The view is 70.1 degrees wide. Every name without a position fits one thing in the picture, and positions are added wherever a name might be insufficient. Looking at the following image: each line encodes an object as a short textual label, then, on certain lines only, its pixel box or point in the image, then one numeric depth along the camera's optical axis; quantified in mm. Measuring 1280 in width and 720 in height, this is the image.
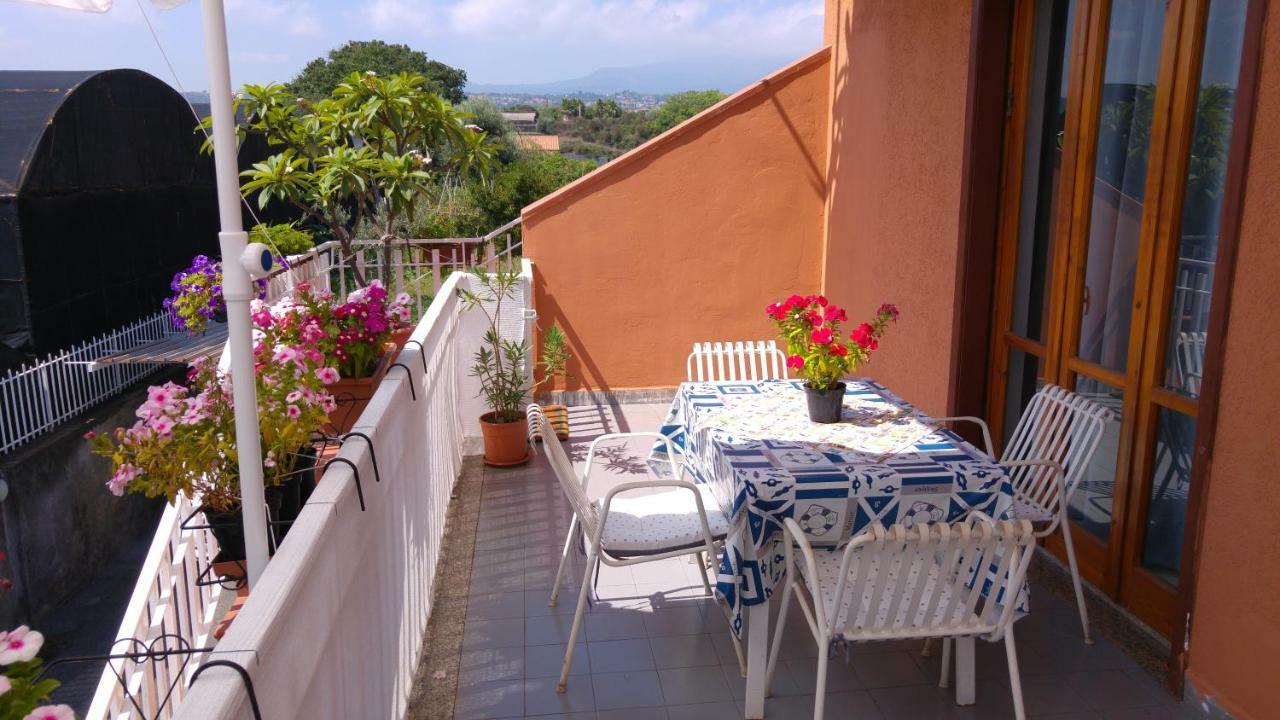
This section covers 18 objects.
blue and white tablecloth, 2904
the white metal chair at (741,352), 4832
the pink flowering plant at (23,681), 1318
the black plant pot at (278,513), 2402
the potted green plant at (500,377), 5391
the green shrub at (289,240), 7047
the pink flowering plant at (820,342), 3527
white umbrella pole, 1727
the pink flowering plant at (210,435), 2334
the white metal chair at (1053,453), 3328
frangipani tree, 4168
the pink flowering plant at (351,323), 3238
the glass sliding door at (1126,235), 3059
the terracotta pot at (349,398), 3354
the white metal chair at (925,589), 2346
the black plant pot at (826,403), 3535
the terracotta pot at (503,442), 5367
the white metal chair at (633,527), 3061
